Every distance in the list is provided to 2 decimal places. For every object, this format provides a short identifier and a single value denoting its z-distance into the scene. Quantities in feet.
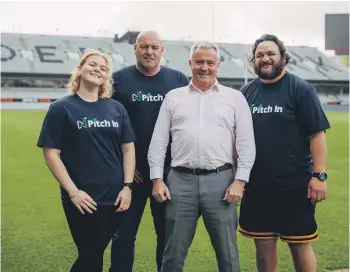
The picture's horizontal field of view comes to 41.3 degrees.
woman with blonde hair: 9.96
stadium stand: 147.64
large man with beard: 10.91
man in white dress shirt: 10.26
